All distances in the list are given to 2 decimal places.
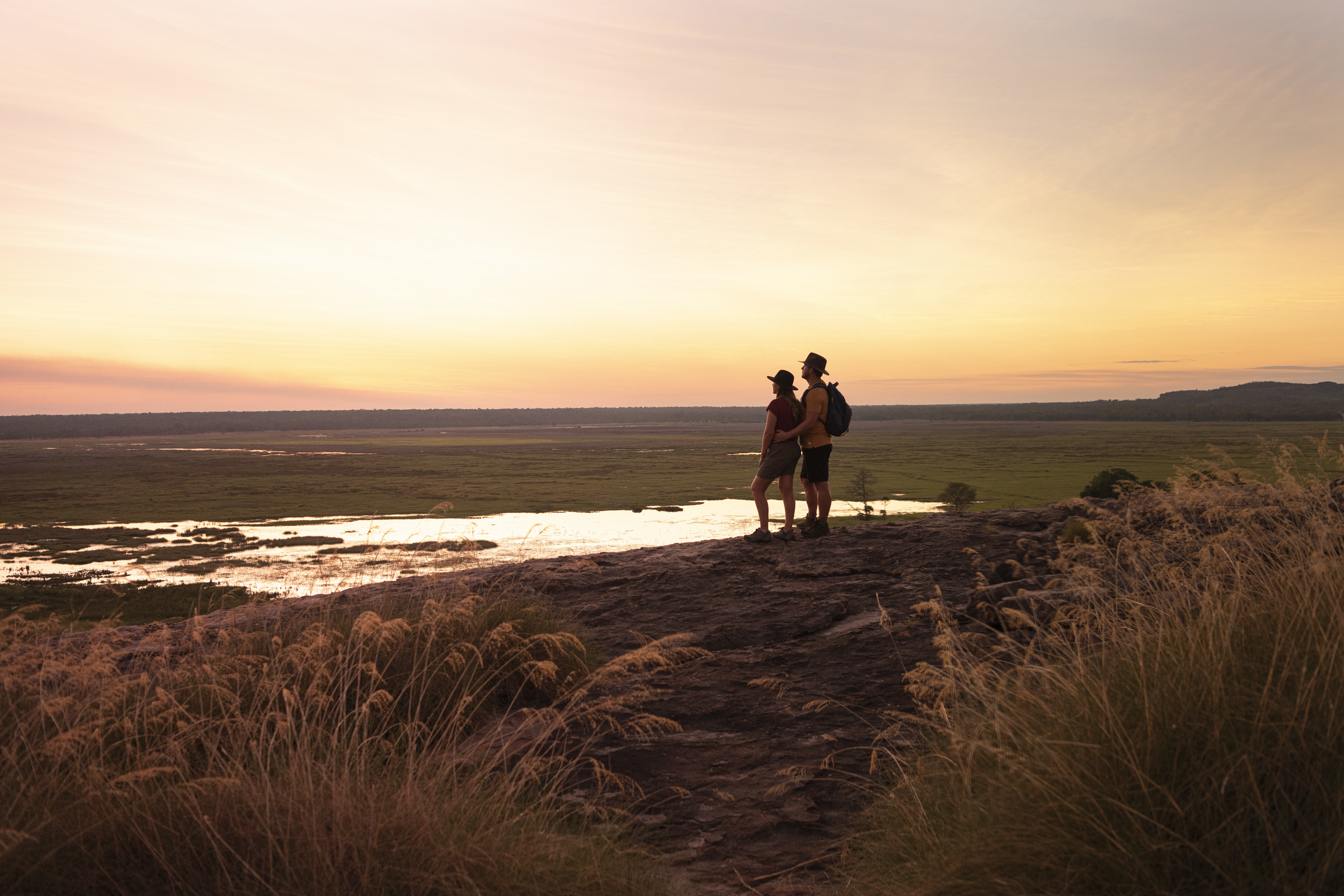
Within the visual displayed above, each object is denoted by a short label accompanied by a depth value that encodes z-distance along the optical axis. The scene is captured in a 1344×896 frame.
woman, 10.34
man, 10.21
